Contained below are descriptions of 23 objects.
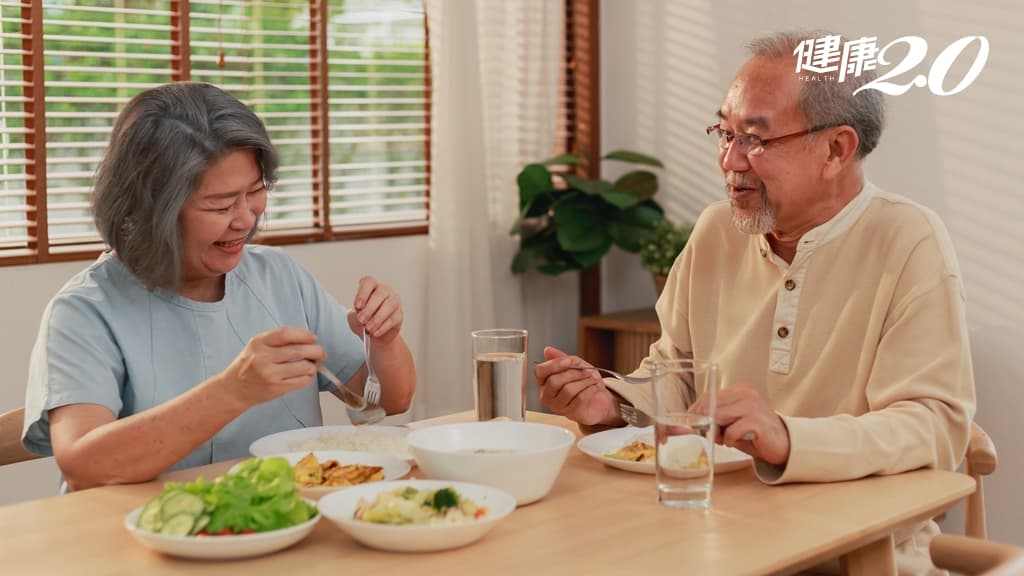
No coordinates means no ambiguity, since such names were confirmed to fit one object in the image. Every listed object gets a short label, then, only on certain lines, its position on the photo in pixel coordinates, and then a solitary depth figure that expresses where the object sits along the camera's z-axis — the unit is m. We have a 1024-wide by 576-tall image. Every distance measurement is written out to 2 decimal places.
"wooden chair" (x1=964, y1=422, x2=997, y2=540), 2.10
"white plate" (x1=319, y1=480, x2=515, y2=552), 1.37
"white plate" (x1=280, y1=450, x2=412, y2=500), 1.71
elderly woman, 1.86
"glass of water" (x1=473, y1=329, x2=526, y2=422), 1.81
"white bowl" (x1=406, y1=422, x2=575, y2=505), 1.55
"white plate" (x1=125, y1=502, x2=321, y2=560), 1.34
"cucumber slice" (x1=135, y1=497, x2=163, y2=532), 1.39
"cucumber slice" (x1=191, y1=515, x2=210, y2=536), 1.38
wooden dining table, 1.36
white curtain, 4.16
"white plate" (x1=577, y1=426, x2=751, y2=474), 1.73
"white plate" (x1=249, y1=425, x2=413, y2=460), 1.85
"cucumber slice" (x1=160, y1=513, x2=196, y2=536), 1.36
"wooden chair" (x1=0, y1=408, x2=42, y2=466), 2.02
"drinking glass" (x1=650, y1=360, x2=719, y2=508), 1.53
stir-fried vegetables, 1.39
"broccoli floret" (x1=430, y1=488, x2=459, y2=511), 1.41
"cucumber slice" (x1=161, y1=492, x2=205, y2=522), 1.38
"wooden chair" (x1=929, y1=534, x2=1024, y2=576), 1.37
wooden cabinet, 4.18
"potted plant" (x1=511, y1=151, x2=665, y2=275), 4.29
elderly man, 1.87
